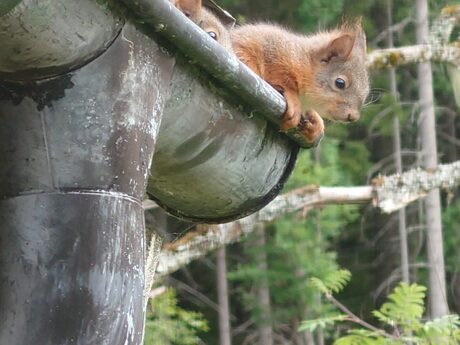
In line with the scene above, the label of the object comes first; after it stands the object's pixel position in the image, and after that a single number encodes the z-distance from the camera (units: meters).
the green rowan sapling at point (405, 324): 9.59
